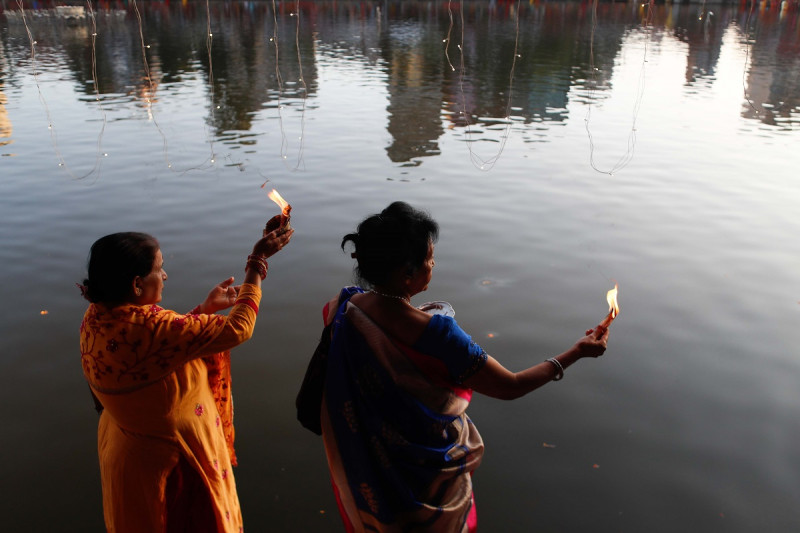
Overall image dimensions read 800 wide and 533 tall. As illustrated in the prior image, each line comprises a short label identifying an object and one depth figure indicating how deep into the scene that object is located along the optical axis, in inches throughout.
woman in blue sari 68.2
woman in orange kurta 69.2
